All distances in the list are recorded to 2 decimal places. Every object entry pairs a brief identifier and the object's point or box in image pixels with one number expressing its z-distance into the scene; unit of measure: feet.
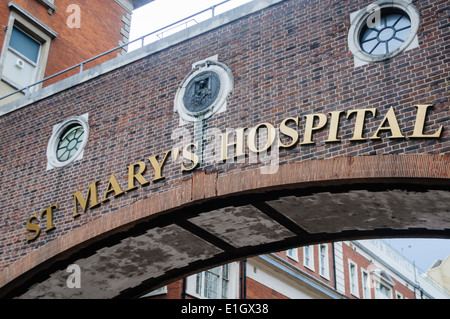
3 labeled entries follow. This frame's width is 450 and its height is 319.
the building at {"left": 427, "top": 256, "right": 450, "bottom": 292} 138.72
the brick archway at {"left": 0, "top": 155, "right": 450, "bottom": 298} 29.09
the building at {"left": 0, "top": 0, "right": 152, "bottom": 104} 57.82
